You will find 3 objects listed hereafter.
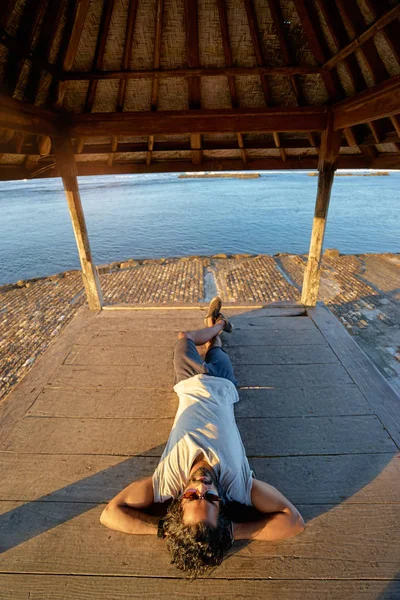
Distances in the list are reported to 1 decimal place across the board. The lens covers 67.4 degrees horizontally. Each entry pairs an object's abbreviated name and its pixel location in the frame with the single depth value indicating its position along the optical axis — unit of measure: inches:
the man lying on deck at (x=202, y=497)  62.8
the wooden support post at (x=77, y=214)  162.2
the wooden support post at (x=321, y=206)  158.9
